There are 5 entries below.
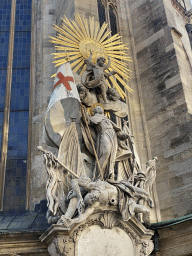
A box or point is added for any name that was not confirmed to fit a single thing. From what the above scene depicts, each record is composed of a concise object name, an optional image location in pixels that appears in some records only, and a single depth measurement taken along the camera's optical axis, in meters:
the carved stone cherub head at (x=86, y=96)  8.43
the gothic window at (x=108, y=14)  12.81
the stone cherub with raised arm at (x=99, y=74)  8.68
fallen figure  6.05
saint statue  7.47
